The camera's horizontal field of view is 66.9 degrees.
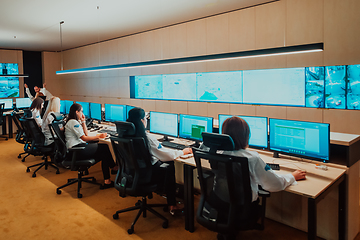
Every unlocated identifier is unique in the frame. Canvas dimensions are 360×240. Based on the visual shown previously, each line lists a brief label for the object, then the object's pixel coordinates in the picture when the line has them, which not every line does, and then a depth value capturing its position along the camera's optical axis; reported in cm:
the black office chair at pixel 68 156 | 383
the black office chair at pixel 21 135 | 544
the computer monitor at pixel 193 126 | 352
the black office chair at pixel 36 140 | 470
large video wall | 429
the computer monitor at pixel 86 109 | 602
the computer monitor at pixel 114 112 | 517
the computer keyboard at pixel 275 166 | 264
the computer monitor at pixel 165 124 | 395
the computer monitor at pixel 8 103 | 869
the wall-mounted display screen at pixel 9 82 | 984
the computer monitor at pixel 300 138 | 254
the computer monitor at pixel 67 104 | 707
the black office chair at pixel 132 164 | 280
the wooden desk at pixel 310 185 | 206
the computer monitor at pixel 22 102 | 902
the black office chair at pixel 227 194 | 201
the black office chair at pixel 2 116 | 788
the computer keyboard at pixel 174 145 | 362
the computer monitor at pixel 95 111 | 575
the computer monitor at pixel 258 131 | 304
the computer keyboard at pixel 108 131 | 478
